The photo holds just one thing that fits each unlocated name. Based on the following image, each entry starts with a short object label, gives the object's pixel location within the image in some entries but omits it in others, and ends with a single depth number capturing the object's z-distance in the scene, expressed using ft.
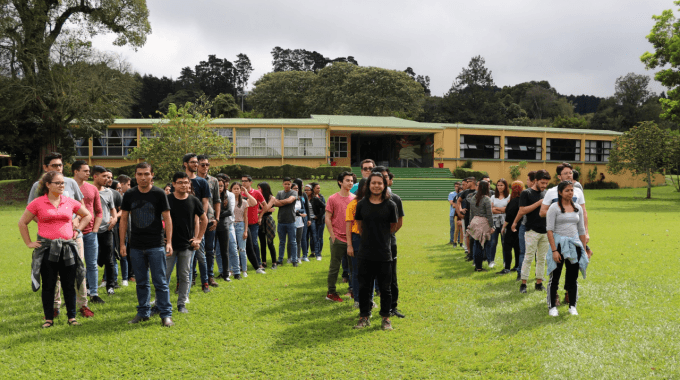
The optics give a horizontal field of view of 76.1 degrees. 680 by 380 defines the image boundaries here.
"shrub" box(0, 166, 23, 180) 115.96
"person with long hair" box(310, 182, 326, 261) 33.71
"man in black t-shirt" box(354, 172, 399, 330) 16.26
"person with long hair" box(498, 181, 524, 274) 25.35
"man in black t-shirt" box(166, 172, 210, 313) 18.06
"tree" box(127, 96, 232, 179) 77.25
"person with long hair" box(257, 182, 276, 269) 29.14
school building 107.65
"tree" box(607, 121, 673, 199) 96.68
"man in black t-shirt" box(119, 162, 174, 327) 16.99
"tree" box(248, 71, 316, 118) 190.90
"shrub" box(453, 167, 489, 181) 109.70
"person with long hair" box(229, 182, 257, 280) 26.23
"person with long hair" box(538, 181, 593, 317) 18.07
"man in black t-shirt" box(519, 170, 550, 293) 21.85
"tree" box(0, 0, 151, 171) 79.82
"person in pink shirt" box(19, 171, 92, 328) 16.33
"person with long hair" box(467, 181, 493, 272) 26.81
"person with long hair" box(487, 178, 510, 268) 27.98
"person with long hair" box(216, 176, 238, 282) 24.30
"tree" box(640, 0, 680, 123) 91.15
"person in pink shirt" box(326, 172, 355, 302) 20.52
